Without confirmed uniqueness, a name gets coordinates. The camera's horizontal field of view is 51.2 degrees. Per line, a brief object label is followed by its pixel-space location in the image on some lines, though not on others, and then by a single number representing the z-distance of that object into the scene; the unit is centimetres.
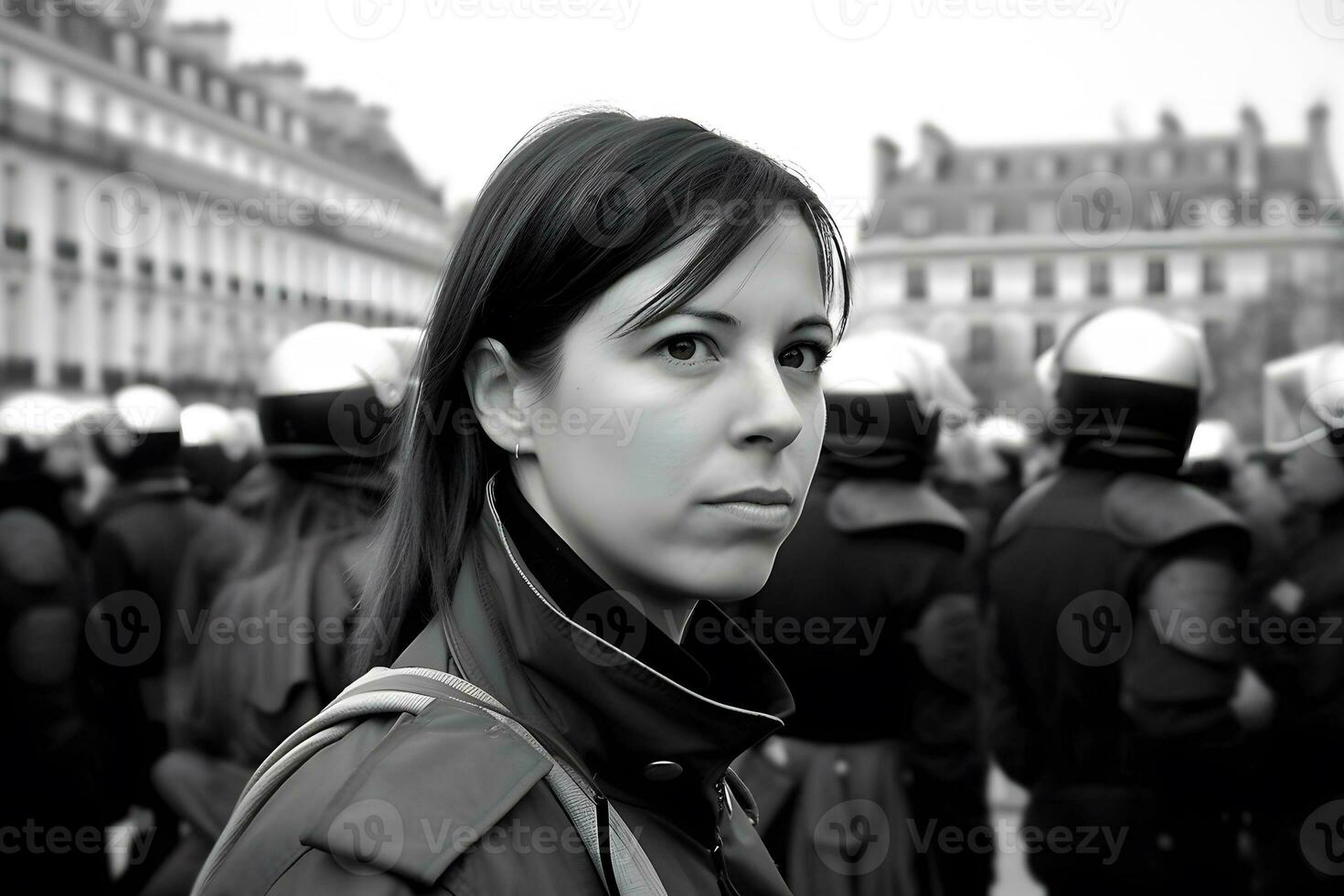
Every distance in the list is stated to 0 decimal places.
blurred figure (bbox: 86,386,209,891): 498
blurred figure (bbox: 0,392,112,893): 501
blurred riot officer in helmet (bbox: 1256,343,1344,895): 411
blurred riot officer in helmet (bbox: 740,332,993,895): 413
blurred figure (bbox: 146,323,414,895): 370
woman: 121
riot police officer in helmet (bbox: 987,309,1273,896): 390
